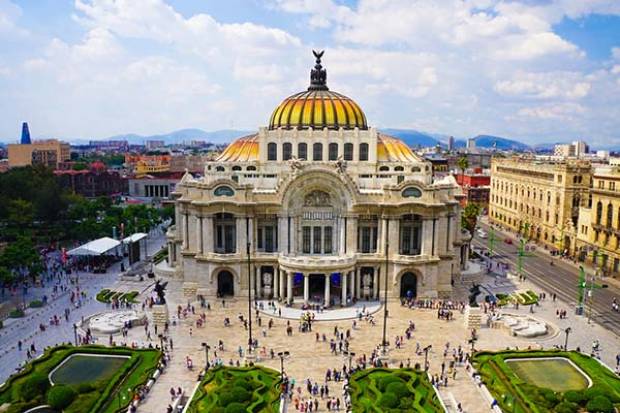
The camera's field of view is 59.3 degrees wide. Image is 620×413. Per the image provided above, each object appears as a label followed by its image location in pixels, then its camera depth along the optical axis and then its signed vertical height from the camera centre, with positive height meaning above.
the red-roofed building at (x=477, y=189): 151.88 -9.16
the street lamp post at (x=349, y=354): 50.88 -18.88
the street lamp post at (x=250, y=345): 50.45 -17.88
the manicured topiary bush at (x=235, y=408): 37.50 -17.54
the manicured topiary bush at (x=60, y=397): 39.59 -17.79
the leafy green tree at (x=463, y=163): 116.51 -1.53
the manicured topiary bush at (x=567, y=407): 40.00 -18.48
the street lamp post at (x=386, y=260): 64.88 -12.39
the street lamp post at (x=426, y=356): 48.51 -18.63
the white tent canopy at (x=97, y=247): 81.25 -14.36
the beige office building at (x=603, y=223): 85.94 -10.96
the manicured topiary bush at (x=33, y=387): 40.27 -17.51
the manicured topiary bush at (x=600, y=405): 39.22 -17.91
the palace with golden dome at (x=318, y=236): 67.38 -10.35
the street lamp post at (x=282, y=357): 46.19 -18.57
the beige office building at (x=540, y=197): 102.38 -8.45
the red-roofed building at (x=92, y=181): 158.38 -8.41
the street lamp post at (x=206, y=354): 48.30 -18.42
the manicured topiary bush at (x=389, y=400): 39.81 -17.97
